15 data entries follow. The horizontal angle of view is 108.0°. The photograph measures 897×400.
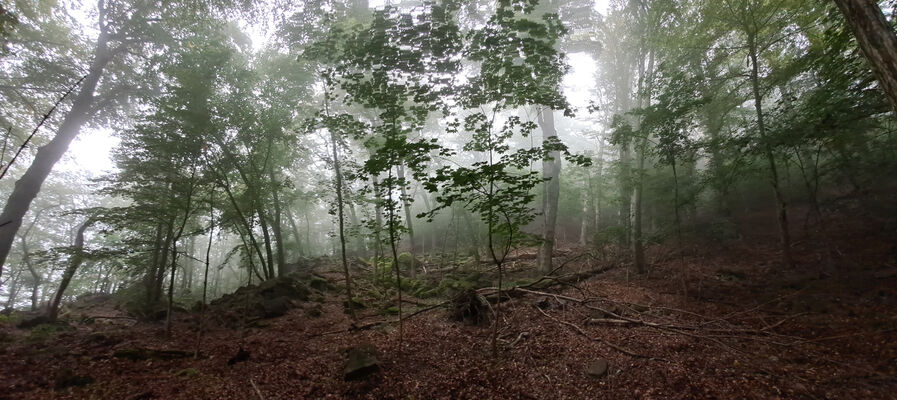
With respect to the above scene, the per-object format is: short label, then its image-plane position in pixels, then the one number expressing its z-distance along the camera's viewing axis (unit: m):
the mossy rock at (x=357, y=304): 10.03
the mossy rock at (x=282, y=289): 10.06
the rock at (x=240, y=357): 5.91
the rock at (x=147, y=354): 6.10
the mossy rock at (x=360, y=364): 5.04
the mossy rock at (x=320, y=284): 11.89
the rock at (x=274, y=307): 8.91
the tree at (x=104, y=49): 13.52
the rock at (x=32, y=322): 9.20
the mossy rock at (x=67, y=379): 4.93
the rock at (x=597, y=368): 4.79
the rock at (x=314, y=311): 9.16
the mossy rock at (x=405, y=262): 16.47
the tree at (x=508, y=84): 5.29
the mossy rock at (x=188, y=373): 5.44
